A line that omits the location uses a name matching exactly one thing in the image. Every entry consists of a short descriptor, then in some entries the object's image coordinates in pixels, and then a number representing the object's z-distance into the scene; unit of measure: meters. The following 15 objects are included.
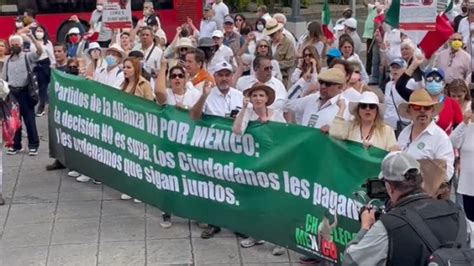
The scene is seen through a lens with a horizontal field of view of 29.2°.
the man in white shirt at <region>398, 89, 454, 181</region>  6.72
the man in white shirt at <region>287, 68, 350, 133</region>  7.71
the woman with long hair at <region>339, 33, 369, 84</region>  11.50
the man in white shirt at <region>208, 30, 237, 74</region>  13.19
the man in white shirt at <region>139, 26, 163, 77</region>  12.70
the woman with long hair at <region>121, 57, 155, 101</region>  9.48
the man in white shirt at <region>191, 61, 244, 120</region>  8.54
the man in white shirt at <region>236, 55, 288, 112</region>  8.87
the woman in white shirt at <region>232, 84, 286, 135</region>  7.79
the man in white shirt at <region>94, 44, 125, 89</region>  10.34
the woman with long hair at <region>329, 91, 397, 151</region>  6.97
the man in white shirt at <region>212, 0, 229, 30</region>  19.82
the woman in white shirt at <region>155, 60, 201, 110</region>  8.80
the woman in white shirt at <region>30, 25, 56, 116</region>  14.49
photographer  4.40
